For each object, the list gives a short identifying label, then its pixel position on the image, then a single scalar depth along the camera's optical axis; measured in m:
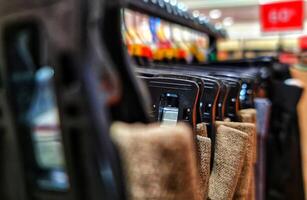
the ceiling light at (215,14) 8.63
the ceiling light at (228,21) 10.16
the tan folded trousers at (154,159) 0.34
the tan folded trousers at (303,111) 2.09
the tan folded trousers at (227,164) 0.62
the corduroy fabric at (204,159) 0.59
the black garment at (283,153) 1.60
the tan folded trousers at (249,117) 0.86
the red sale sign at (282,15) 3.51
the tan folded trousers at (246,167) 0.72
